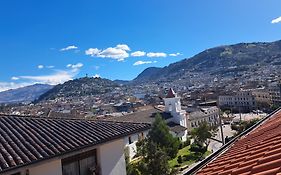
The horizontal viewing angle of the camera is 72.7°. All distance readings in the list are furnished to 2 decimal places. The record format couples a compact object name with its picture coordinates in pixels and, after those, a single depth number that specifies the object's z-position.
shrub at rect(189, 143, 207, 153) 26.28
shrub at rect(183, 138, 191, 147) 30.39
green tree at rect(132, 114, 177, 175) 17.93
